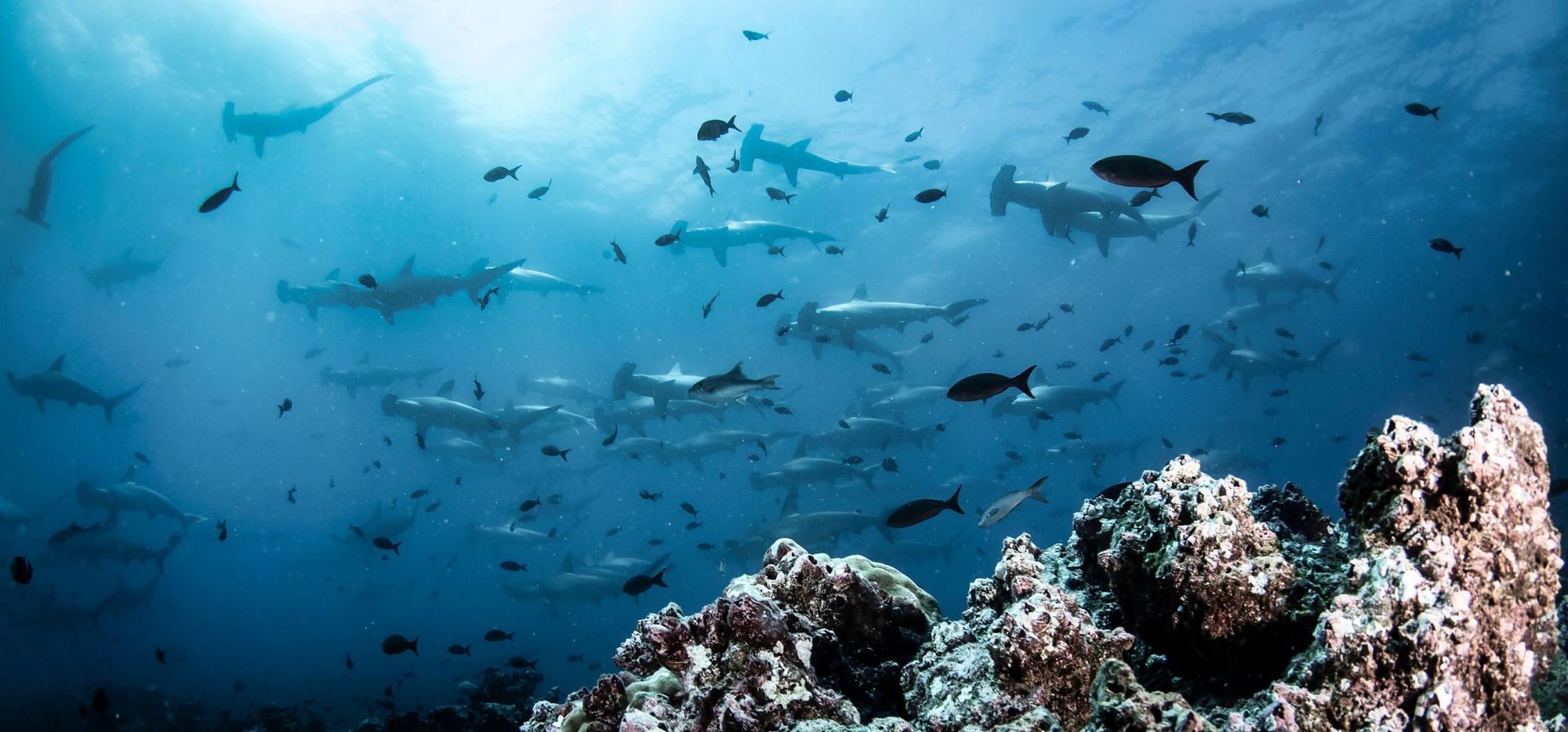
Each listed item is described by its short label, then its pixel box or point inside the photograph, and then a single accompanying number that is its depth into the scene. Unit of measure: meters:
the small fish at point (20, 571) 5.55
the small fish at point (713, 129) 9.49
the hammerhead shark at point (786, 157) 23.88
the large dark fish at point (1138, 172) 4.58
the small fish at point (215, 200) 8.38
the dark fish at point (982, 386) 5.10
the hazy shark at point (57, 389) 21.53
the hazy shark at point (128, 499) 23.47
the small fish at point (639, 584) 9.29
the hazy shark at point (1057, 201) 20.22
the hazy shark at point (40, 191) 20.05
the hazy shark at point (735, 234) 28.66
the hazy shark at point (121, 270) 30.27
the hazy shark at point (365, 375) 33.28
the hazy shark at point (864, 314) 23.05
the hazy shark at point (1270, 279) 32.66
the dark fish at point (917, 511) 5.67
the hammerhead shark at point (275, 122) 24.38
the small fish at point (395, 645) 9.52
